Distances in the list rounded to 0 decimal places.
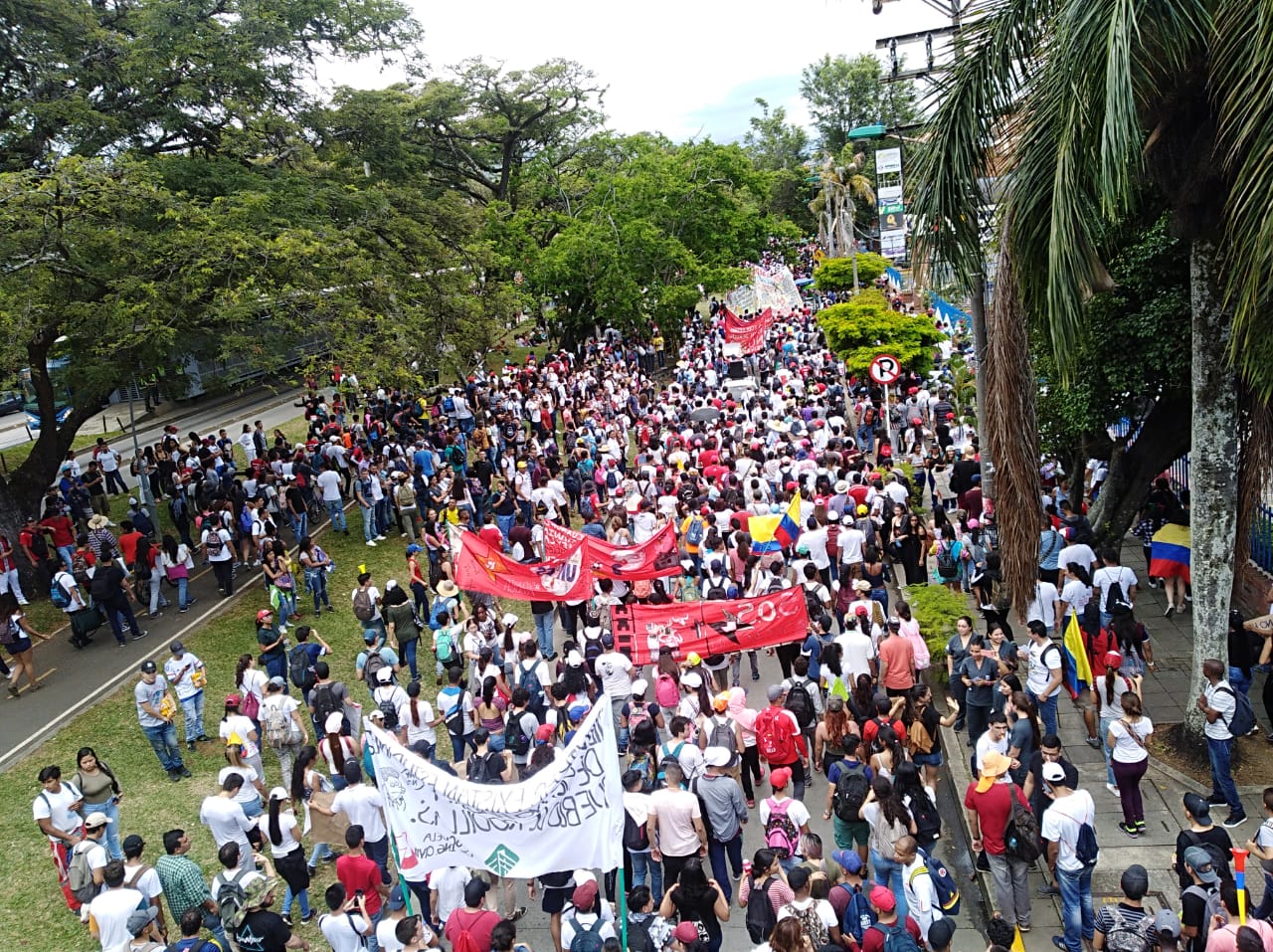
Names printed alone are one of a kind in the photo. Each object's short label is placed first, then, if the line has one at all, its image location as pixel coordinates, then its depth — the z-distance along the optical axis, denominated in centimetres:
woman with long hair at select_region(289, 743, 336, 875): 870
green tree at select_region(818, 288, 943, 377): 2472
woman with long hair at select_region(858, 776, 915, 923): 747
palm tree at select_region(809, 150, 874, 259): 5769
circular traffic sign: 2089
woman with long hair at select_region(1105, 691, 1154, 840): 843
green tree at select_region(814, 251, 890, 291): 4500
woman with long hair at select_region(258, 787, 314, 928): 827
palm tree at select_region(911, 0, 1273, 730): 722
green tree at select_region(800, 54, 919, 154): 8656
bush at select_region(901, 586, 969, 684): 1167
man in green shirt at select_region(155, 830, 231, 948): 780
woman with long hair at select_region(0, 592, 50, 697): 1369
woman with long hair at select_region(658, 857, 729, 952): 702
